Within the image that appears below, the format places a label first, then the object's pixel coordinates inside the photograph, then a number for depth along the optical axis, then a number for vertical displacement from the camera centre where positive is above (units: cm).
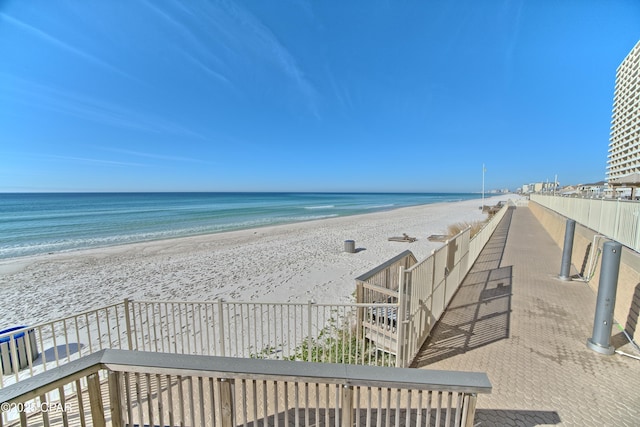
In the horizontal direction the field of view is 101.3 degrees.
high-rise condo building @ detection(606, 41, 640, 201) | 6575 +1881
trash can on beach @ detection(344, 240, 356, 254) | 1477 -315
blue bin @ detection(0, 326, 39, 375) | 464 -293
